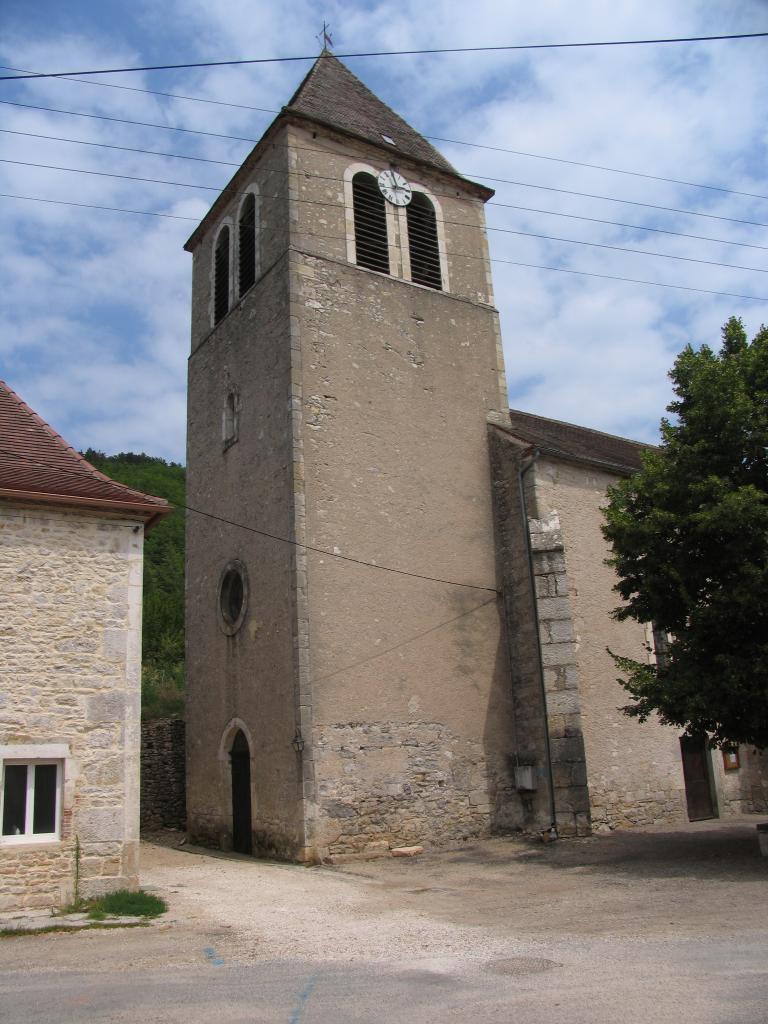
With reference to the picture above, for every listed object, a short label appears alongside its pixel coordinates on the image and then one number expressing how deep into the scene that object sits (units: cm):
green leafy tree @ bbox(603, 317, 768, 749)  1057
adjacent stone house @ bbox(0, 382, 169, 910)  910
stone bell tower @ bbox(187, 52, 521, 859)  1359
